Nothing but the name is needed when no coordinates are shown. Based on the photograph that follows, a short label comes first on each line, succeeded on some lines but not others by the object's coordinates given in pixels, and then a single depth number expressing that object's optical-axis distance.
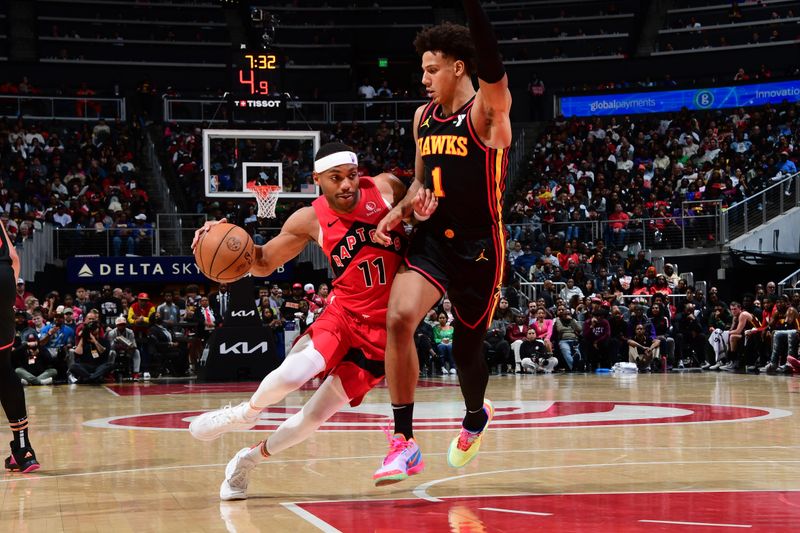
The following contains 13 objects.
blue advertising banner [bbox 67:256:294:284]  22.17
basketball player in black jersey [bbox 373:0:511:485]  5.28
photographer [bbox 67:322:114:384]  16.92
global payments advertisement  29.33
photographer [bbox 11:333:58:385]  16.69
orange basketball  5.51
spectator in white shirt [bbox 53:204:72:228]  23.86
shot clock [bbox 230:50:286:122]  20.11
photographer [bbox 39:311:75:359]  17.08
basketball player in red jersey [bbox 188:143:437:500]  5.43
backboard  20.42
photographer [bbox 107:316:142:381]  17.41
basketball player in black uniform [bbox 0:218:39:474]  6.78
